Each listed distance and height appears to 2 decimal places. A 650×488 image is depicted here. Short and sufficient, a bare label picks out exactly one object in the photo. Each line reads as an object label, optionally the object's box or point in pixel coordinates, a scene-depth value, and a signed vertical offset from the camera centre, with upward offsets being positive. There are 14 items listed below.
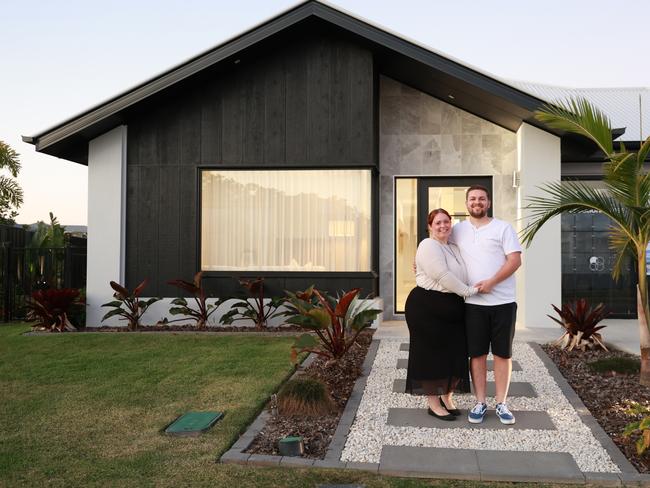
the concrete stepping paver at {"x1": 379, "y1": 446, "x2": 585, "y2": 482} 3.54 -1.24
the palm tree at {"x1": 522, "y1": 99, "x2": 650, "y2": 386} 5.26 +0.54
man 4.38 -0.21
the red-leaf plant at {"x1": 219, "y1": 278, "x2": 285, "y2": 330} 8.91 -0.74
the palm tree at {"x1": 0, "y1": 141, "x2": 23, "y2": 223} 14.72 +1.76
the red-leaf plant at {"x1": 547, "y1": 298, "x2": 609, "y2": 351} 7.09 -0.80
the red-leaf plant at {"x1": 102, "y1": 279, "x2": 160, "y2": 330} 8.94 -0.67
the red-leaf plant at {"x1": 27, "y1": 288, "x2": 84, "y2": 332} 9.02 -0.71
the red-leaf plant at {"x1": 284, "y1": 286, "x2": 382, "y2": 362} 5.70 -0.61
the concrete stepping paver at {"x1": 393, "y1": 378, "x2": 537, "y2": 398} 5.42 -1.19
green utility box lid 4.27 -1.19
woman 4.40 -0.46
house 9.13 +1.32
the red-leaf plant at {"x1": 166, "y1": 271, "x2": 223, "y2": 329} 8.93 -0.69
